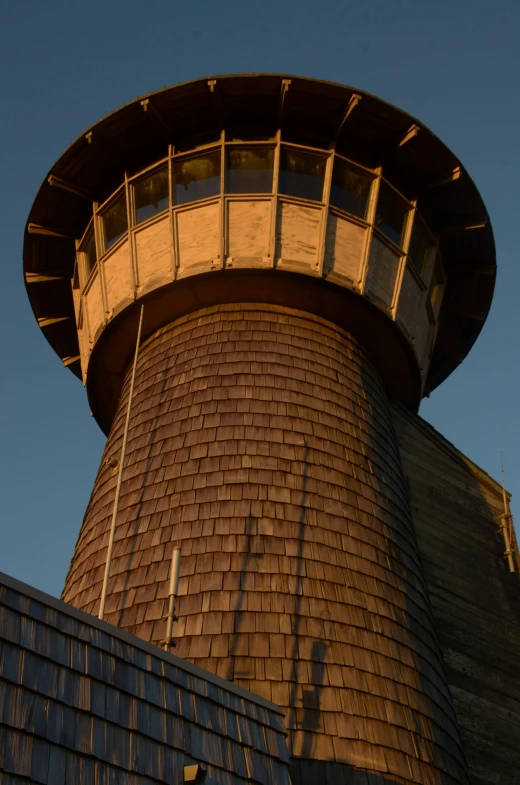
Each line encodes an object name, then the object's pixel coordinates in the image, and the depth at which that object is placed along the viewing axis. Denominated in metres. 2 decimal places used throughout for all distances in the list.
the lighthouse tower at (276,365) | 9.23
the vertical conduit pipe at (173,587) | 7.97
